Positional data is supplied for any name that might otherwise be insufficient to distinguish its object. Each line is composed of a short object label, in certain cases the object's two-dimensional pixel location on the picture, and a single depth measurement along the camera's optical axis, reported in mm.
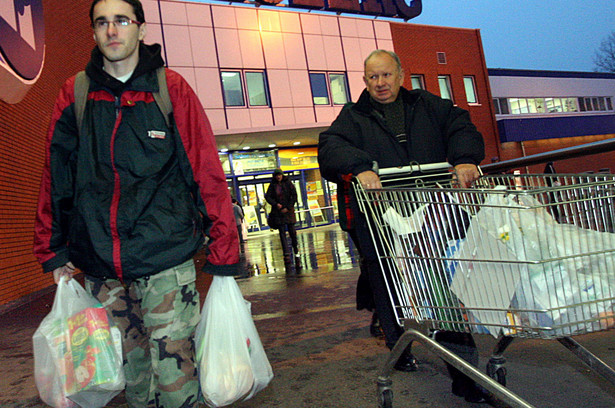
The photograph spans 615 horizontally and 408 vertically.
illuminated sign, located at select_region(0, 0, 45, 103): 8039
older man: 3156
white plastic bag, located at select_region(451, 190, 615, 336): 1887
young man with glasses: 2174
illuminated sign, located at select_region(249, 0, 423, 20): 23609
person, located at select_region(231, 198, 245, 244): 17208
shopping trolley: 1897
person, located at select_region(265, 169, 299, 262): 11359
